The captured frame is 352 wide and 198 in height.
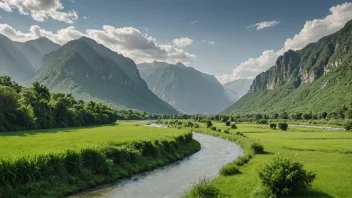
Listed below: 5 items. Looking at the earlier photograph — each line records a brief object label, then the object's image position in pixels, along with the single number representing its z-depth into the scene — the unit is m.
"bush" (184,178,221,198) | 26.97
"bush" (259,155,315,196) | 25.56
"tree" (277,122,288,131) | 136.75
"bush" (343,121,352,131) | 124.43
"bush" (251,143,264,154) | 64.38
